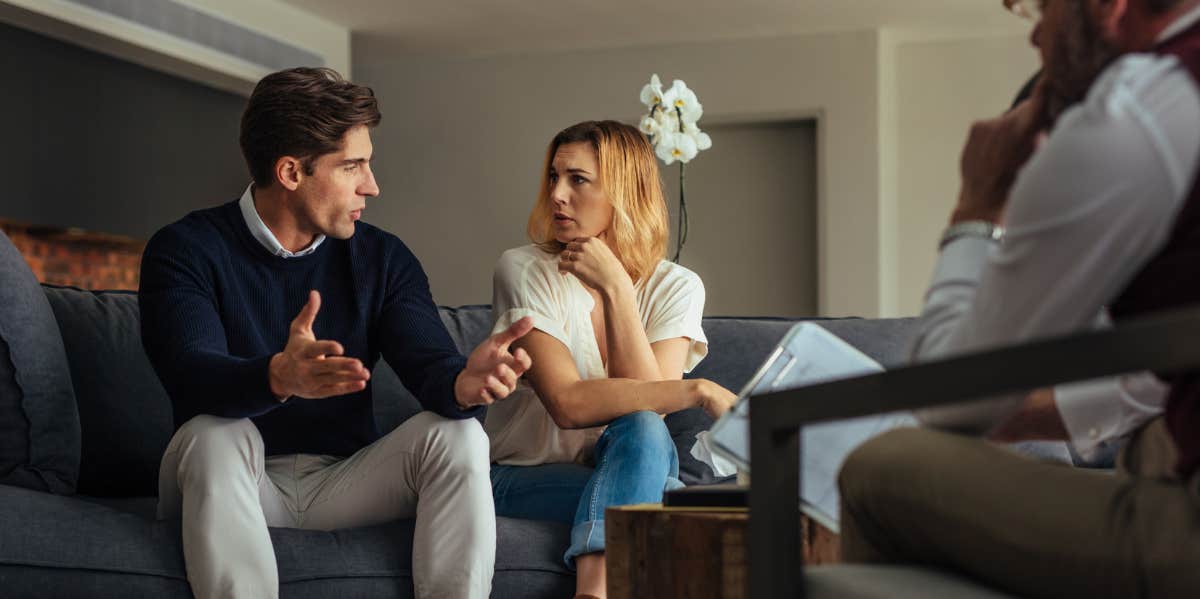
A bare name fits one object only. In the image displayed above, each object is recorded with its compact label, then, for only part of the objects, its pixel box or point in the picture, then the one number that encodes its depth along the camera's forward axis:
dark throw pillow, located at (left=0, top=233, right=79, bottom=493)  2.16
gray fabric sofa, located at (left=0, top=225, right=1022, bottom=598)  1.90
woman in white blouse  2.24
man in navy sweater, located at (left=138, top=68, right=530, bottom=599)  1.88
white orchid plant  3.12
